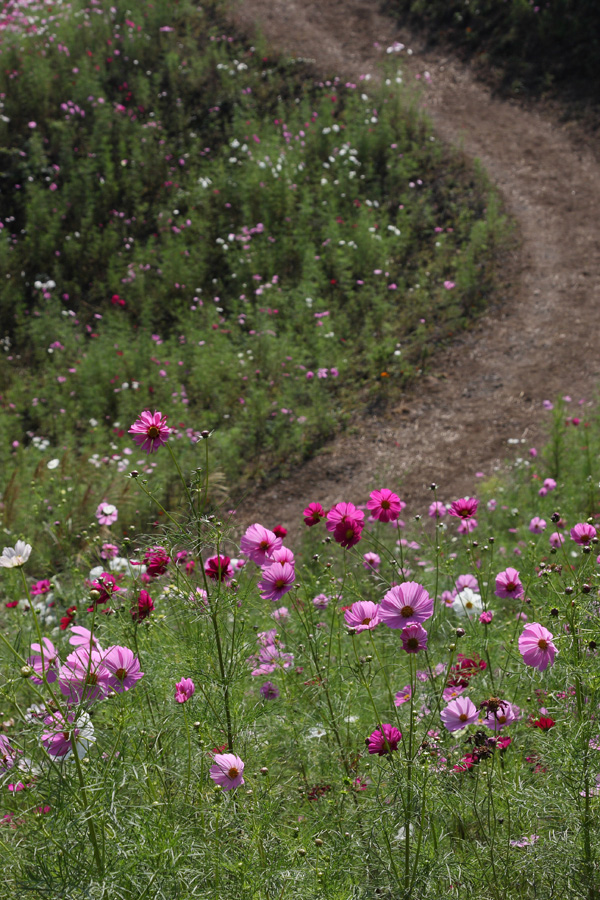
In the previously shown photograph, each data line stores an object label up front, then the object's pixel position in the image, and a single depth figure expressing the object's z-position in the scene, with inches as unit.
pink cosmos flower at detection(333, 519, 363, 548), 165.6
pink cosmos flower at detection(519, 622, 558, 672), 158.6
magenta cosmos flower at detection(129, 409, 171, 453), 163.6
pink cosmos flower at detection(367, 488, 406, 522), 169.6
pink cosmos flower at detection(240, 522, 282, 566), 167.0
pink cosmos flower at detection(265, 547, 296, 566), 168.6
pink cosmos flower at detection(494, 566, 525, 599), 172.8
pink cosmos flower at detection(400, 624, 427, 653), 156.9
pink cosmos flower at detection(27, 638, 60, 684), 163.6
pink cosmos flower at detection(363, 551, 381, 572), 188.5
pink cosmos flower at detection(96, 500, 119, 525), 195.9
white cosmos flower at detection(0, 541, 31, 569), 157.9
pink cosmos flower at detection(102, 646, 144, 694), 159.8
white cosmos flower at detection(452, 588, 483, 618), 183.2
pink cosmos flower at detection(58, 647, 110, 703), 156.2
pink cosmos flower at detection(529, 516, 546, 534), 217.9
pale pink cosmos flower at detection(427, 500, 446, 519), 186.4
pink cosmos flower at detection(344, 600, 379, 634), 161.5
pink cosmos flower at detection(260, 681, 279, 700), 175.8
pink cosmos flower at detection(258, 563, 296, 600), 167.2
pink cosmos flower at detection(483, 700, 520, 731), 162.7
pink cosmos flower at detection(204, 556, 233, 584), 166.8
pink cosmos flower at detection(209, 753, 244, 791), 157.5
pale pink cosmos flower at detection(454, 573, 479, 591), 185.2
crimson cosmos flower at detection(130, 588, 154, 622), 167.2
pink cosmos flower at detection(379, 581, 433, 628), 157.6
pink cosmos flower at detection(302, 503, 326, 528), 173.2
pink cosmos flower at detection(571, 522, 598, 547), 167.9
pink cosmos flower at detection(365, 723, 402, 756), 158.4
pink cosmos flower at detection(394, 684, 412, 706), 166.7
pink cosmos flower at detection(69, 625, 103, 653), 159.2
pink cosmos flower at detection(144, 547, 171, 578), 168.7
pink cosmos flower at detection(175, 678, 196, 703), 164.8
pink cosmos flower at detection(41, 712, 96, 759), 153.7
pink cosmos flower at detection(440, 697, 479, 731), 160.4
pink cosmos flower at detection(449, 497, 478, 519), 171.6
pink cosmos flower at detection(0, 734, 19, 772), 158.6
